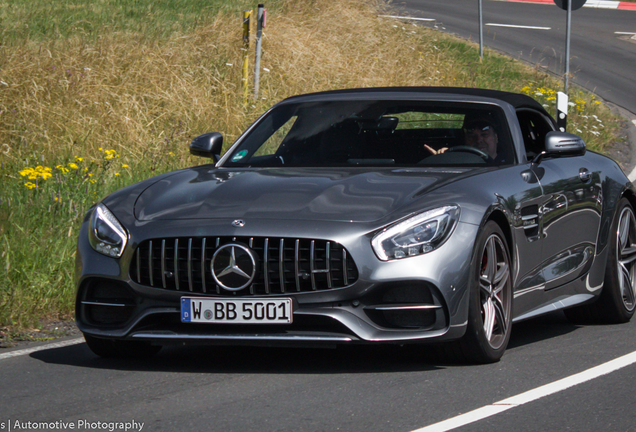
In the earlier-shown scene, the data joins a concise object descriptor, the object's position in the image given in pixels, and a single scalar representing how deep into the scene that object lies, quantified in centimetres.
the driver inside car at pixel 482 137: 1297
